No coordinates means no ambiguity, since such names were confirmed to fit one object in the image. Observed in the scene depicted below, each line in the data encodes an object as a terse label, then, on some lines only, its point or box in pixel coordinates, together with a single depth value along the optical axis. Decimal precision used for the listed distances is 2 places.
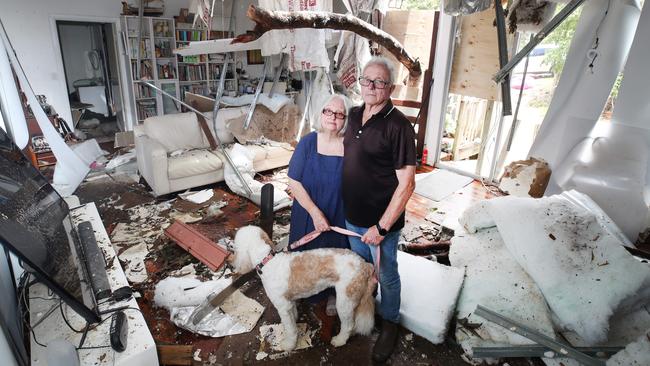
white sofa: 3.74
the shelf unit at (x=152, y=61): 5.70
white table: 1.45
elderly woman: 1.72
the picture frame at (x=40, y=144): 4.66
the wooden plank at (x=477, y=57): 4.13
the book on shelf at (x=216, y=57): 6.46
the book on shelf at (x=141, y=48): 5.69
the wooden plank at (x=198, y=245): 2.68
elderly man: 1.58
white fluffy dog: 1.74
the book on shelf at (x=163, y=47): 5.93
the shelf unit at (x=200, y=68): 6.18
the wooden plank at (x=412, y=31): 4.72
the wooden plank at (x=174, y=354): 1.83
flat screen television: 1.29
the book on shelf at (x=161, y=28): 5.82
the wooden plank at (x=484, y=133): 4.38
